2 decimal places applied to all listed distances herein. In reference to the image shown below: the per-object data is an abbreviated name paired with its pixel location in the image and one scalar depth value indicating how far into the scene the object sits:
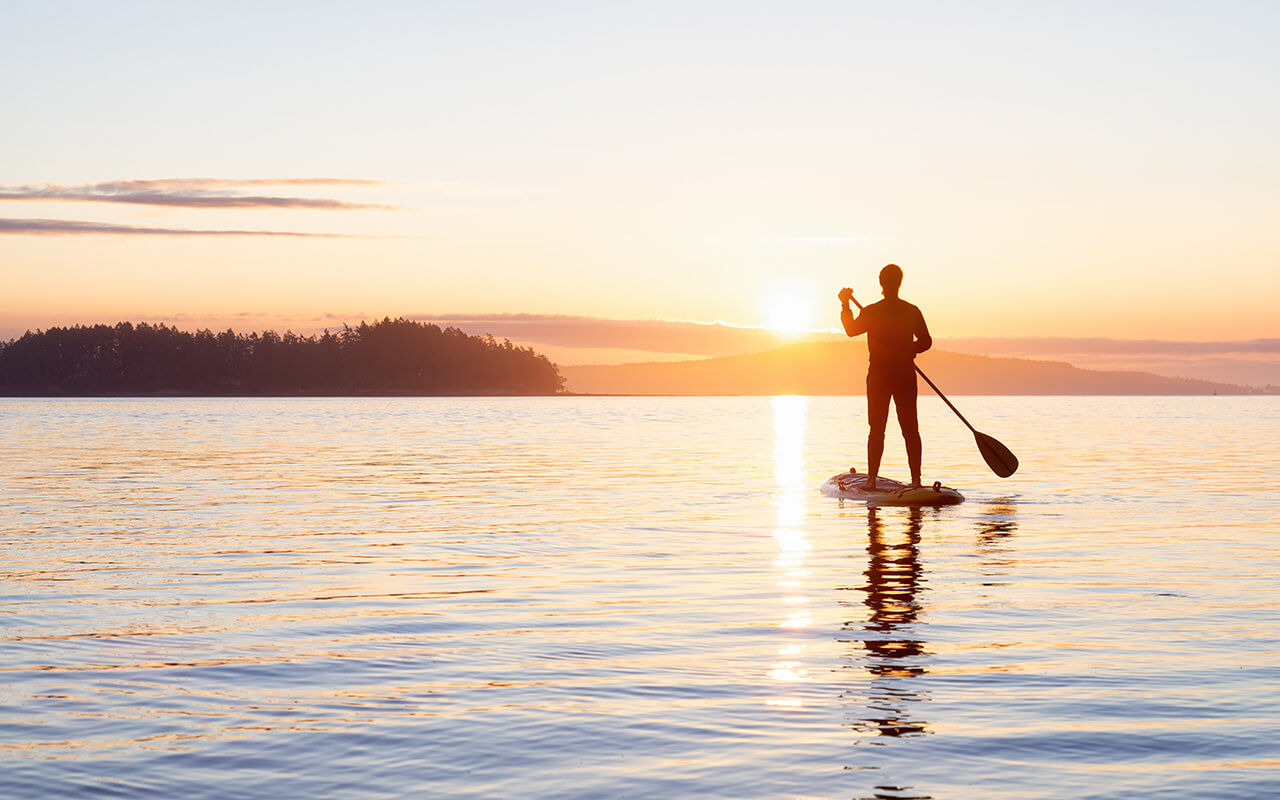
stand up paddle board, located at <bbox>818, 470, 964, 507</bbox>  19.92
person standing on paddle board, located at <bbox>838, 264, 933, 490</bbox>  20.08
